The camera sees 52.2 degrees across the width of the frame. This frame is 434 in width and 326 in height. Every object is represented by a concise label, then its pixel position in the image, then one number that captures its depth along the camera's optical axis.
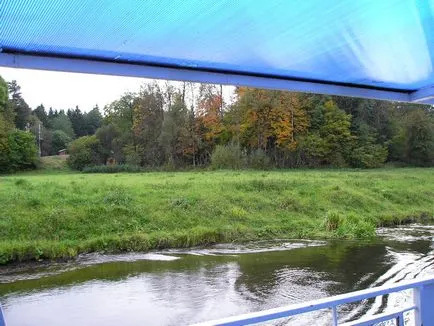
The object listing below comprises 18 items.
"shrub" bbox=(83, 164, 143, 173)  34.54
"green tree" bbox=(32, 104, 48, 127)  61.22
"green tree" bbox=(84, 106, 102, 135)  62.34
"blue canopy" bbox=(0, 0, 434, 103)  2.66
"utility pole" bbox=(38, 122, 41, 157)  49.91
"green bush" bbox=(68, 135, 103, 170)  40.66
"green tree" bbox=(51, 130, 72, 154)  53.66
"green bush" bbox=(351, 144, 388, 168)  37.91
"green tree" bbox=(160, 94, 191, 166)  36.33
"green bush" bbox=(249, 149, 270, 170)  32.20
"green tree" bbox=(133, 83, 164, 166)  38.56
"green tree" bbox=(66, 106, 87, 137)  62.53
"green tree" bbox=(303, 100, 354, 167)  36.97
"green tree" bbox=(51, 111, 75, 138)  58.53
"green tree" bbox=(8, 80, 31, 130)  51.59
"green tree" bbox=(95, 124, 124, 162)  41.56
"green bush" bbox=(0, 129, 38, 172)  37.91
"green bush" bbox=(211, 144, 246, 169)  31.02
